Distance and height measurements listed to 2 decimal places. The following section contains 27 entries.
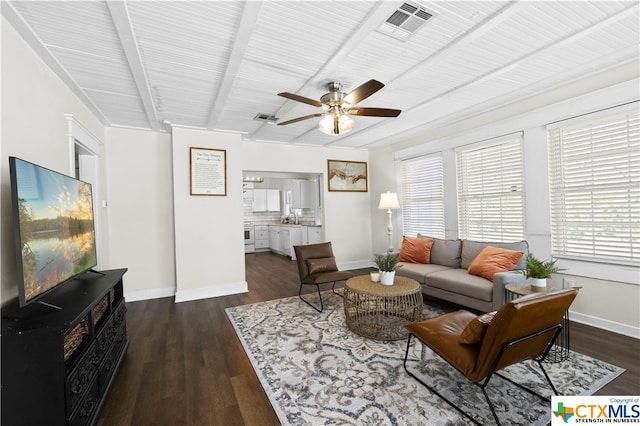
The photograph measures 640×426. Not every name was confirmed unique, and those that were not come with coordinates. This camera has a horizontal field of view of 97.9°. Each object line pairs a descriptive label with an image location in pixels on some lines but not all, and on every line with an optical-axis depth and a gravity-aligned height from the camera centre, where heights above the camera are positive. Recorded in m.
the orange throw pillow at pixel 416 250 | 4.20 -0.66
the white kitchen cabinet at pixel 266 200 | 9.31 +0.37
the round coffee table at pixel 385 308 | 2.77 -1.09
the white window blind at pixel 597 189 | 2.71 +0.14
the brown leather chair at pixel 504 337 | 1.52 -0.81
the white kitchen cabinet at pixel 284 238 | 7.54 -0.79
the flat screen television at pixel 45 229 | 1.49 -0.08
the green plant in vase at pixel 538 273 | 2.40 -0.60
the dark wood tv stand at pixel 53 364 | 1.36 -0.78
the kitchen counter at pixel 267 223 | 9.08 -0.41
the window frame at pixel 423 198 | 4.70 +0.16
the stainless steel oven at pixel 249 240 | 8.76 -0.90
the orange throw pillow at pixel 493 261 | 3.13 -0.66
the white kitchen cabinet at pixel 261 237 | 8.98 -0.84
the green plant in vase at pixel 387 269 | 2.98 -0.66
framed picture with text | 4.28 +0.65
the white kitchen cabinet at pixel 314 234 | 6.62 -0.60
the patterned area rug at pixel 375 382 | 1.74 -1.29
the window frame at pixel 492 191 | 3.62 +0.20
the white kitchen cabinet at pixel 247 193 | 9.16 +0.61
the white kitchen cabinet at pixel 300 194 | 7.69 +0.47
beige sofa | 2.88 -0.85
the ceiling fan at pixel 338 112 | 2.78 +0.98
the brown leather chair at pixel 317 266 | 3.74 -0.80
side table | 2.33 -1.28
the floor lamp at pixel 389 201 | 4.95 +0.12
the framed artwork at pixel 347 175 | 5.86 +0.72
